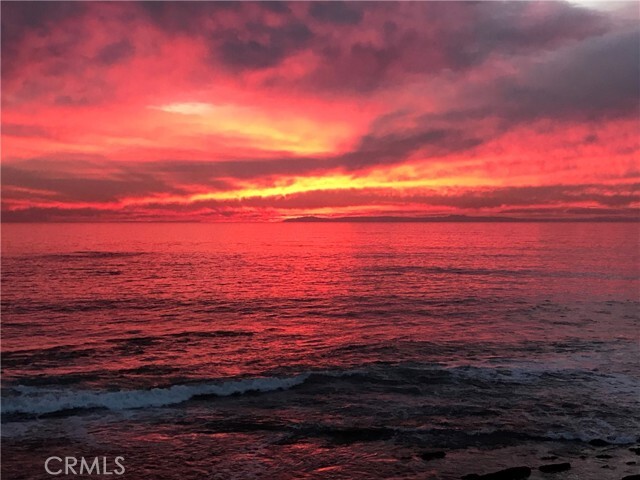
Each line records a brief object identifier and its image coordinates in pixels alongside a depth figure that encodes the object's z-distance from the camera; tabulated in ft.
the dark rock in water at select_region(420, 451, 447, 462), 46.96
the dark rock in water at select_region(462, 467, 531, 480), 42.65
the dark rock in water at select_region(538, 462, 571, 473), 44.21
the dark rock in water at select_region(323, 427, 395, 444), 51.62
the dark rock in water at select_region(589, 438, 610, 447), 50.42
